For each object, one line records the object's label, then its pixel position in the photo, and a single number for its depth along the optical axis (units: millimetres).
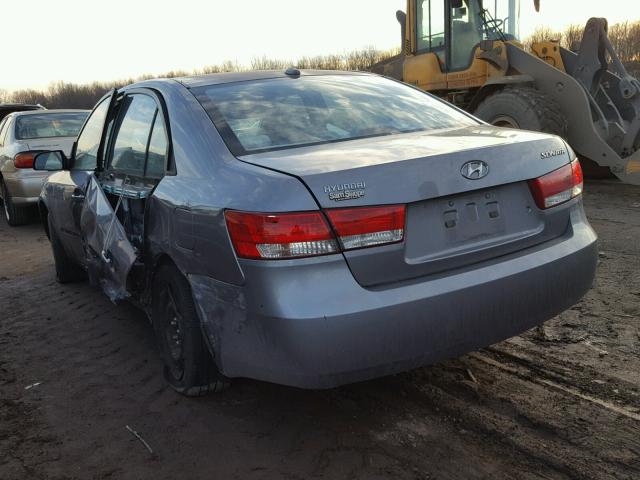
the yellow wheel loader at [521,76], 7848
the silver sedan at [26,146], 8906
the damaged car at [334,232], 2346
